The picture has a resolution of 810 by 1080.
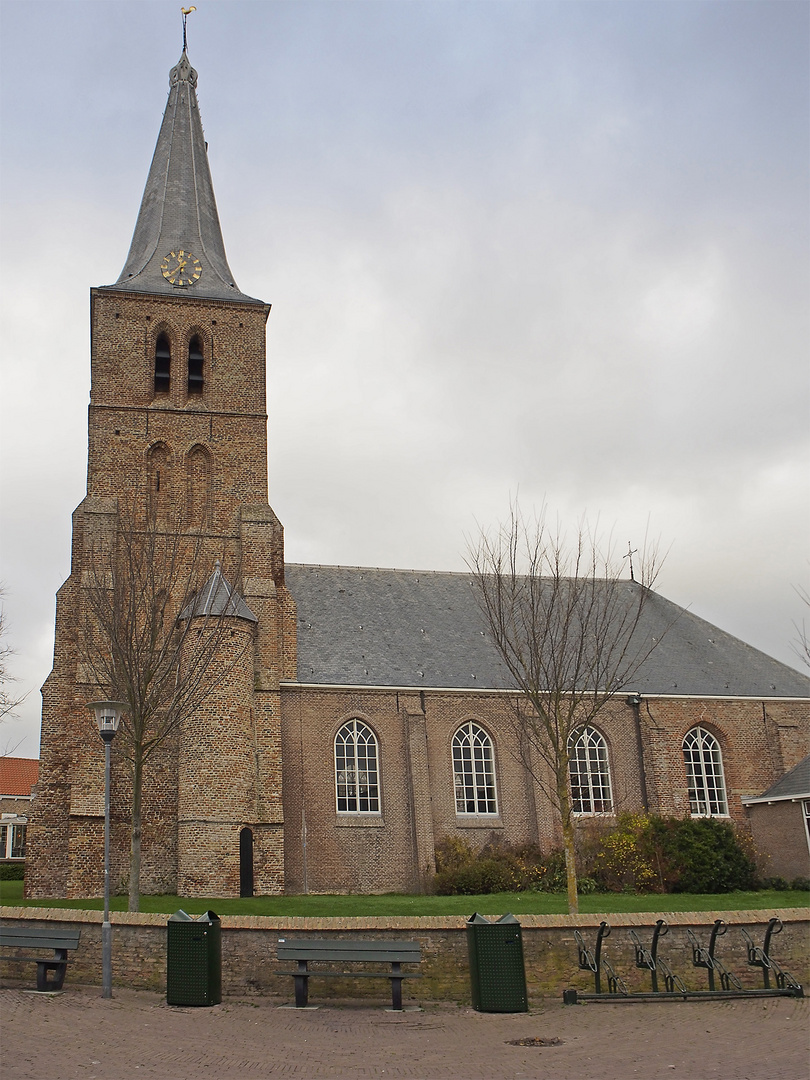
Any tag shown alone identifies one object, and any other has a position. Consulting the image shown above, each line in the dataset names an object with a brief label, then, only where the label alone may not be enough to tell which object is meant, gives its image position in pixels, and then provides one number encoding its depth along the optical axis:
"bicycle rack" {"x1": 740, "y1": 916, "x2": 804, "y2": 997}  12.84
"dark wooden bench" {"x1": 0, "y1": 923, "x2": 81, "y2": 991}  12.73
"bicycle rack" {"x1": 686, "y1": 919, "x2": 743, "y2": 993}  12.84
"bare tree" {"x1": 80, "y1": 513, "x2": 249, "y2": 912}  21.38
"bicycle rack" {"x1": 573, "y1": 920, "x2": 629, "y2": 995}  12.67
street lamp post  13.60
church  25.20
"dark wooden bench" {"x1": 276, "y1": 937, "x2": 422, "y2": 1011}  12.08
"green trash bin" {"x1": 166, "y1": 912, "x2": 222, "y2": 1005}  12.14
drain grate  10.35
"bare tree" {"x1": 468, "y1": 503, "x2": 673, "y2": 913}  19.45
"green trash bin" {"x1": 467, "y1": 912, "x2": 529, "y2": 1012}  12.08
